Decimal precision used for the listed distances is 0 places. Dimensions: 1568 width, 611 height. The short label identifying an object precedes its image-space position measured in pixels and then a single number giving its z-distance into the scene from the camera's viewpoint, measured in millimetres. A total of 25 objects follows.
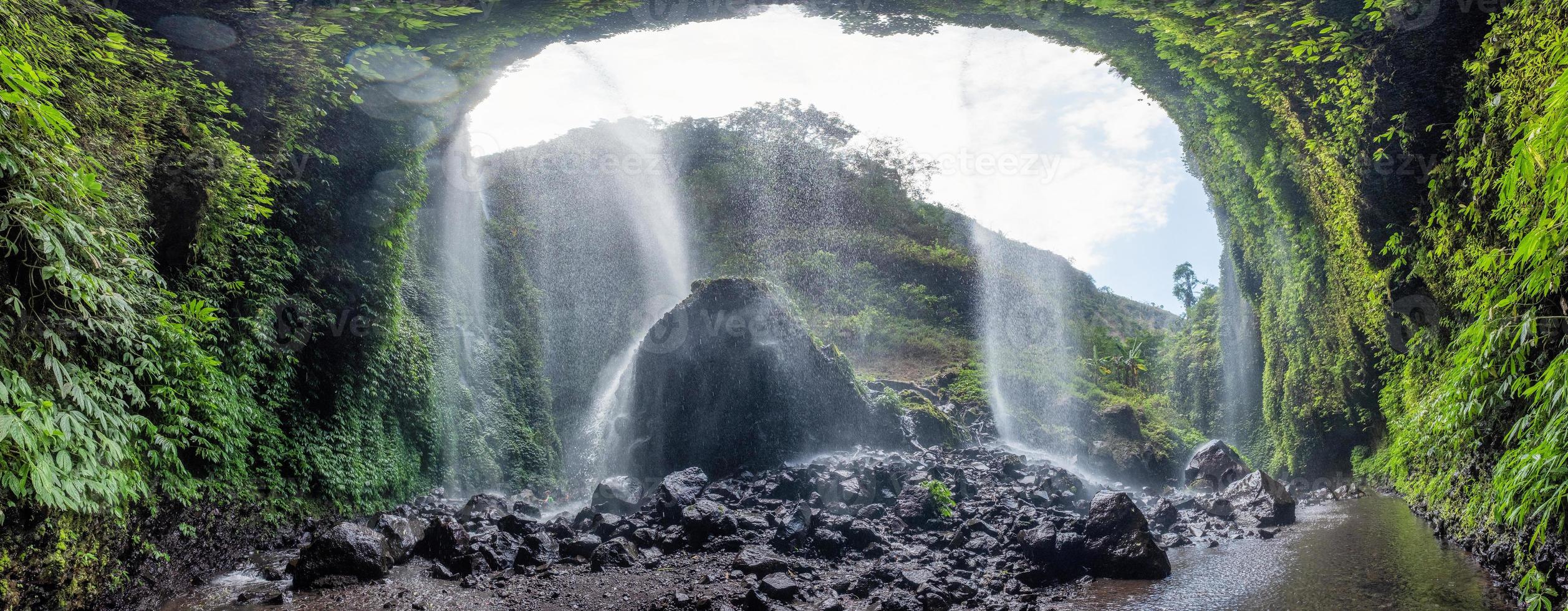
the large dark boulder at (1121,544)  6961
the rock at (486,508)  10898
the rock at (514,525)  9322
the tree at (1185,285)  63062
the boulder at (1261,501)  9969
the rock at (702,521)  8781
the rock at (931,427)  17906
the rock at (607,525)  9164
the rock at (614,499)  11047
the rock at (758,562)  7305
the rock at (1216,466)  15312
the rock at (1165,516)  10164
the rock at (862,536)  8547
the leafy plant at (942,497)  10159
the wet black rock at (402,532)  8086
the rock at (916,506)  9805
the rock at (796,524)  8625
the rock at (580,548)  8320
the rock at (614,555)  7883
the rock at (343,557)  7031
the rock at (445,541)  8031
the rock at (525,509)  12182
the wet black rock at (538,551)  8055
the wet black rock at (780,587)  6375
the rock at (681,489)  9922
